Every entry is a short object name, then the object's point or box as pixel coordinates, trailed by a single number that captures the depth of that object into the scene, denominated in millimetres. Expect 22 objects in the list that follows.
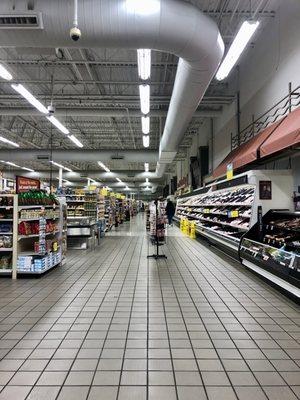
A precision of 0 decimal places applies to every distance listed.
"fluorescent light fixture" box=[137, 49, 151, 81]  6151
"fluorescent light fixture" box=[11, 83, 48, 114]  8048
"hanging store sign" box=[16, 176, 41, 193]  6912
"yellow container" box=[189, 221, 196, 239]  14461
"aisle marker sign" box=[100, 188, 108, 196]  15984
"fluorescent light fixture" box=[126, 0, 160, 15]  4848
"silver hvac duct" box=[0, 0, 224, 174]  4852
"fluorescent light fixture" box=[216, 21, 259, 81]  5234
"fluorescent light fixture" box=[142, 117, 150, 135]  11712
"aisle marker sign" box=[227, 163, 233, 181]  8789
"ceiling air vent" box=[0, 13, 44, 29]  4688
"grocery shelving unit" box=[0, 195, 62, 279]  6531
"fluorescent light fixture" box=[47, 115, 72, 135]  10625
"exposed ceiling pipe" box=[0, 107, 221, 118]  12570
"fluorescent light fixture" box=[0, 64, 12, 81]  6661
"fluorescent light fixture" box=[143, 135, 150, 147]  14998
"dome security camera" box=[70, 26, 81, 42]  4266
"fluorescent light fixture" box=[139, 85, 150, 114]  8156
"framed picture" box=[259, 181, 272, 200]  6965
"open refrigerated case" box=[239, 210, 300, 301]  4773
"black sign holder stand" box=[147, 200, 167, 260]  8992
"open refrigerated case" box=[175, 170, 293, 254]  7004
